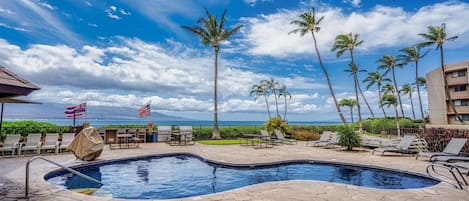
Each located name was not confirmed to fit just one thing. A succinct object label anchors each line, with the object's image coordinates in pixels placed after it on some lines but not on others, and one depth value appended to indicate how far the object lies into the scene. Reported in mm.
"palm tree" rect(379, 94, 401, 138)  22047
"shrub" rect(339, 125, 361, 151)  11672
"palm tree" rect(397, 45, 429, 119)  32700
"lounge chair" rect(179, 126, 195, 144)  14805
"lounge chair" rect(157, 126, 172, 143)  15203
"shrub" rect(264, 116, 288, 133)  17203
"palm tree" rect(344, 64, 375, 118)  27797
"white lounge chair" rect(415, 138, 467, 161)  8055
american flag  14802
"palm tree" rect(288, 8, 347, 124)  22911
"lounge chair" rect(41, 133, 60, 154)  9835
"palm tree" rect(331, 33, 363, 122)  26219
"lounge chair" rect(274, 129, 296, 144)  13926
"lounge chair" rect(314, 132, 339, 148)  12387
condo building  29516
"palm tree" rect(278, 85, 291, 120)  32588
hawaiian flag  14266
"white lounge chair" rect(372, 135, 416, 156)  9867
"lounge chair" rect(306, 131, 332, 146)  13359
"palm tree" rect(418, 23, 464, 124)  27469
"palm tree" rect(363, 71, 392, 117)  42312
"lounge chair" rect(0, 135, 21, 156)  8969
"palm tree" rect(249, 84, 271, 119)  32031
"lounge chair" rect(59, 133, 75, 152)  10170
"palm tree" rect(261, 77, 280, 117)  31500
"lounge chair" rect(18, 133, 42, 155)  9377
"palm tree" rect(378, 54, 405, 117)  34812
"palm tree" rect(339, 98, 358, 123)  30197
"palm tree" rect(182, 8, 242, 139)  18453
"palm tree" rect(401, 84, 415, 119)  47062
